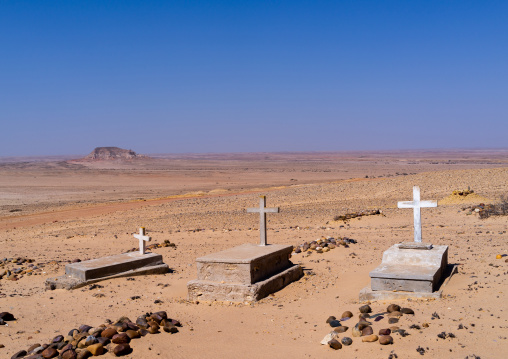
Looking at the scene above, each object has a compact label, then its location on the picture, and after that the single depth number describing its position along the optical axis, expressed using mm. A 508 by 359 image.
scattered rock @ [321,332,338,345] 6632
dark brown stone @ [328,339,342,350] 6348
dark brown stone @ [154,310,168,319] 7743
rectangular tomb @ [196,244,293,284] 9359
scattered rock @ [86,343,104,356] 6535
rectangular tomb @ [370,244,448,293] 7910
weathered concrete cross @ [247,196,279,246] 11227
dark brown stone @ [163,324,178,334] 7455
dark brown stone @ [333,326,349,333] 6842
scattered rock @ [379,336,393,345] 6125
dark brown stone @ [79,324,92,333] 7255
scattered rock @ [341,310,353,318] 7410
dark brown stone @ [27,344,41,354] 6650
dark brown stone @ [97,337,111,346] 6770
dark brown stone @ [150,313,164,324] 7652
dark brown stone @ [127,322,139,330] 7288
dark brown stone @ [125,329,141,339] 7062
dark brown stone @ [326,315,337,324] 7423
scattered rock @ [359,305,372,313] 7383
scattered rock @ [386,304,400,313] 7161
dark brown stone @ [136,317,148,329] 7434
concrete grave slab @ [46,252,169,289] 10742
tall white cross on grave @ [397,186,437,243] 9656
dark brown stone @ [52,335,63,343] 6966
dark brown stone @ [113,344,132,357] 6543
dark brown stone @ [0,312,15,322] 8121
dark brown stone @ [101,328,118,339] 6953
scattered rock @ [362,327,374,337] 6453
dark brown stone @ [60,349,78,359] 6389
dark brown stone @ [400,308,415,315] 7008
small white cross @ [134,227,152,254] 12070
